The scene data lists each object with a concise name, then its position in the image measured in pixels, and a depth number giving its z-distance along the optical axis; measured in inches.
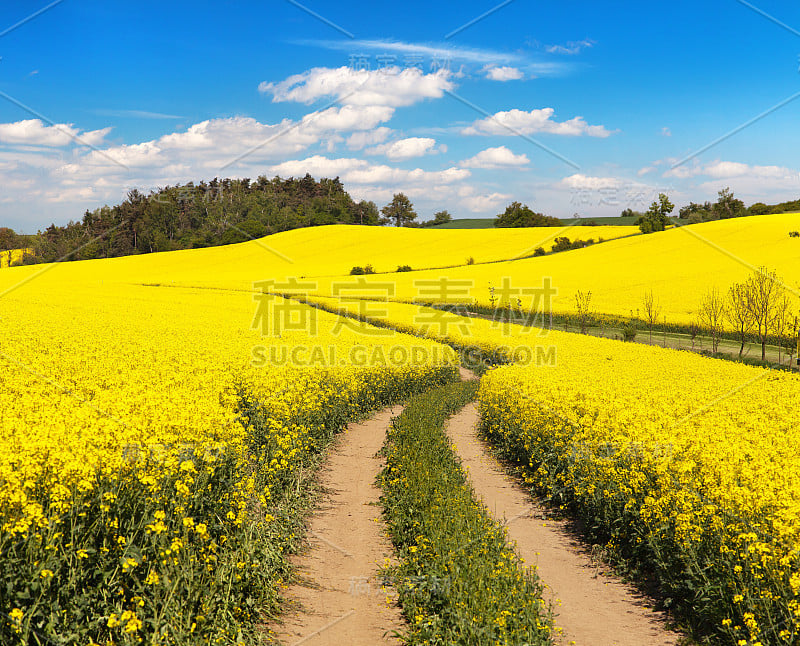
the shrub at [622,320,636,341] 1411.2
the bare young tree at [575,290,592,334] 1592.0
